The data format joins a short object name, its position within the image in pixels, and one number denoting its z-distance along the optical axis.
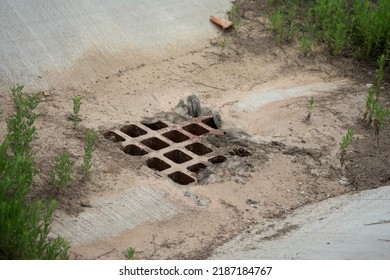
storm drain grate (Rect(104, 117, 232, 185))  9.77
